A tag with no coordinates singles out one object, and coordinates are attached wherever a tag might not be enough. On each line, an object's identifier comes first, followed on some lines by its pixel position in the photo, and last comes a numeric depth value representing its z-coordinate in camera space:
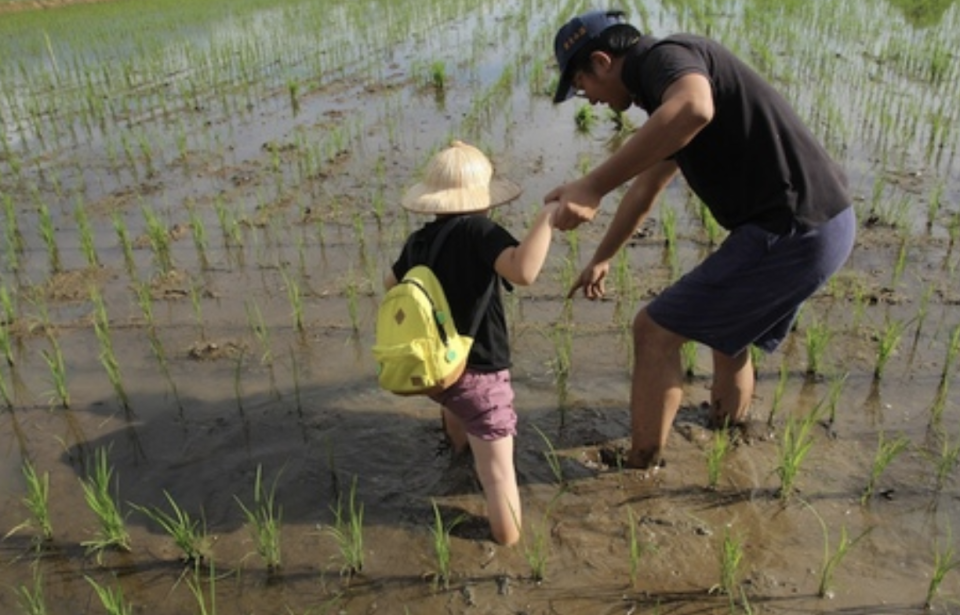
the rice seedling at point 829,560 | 2.04
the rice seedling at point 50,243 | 4.50
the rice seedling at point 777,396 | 2.77
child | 2.17
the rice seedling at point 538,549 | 2.24
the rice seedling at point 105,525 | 2.33
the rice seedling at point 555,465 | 2.59
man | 2.08
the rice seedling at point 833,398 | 2.77
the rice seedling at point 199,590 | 2.18
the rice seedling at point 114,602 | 2.01
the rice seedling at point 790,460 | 2.41
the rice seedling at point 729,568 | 2.10
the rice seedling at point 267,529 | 2.30
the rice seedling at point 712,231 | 4.37
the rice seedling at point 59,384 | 3.09
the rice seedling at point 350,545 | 2.27
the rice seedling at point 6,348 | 3.45
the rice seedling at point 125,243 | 4.43
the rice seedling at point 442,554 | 2.18
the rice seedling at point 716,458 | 2.49
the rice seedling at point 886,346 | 2.98
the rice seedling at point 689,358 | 3.22
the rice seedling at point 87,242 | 4.40
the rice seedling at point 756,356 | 3.20
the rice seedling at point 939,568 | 1.98
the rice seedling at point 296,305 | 3.67
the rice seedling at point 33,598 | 2.12
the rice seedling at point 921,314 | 3.27
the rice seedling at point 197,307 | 3.75
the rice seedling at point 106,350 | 3.15
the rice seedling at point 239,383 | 3.09
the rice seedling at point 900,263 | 3.70
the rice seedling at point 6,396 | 3.20
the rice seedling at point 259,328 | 3.44
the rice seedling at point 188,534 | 2.33
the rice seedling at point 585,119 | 6.74
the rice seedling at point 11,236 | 4.54
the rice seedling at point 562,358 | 3.01
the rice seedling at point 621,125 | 6.60
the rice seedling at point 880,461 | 2.43
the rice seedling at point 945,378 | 2.84
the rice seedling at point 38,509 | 2.42
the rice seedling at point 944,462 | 2.47
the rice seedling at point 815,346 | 3.12
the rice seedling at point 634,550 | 2.15
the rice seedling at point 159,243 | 4.43
